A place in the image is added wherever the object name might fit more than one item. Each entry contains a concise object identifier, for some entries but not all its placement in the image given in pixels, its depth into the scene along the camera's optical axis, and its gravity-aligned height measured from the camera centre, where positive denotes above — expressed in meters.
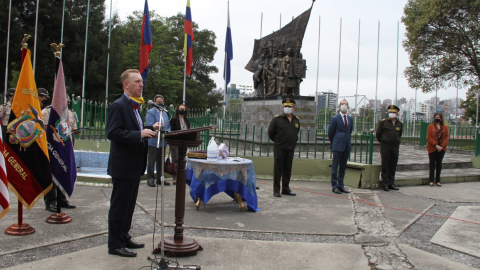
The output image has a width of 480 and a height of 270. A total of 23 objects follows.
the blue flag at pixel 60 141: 5.25 -0.33
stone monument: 13.11 +1.63
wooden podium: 3.93 -0.85
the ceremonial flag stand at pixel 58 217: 5.13 -1.35
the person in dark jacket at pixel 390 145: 8.66 -0.34
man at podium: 3.94 -0.38
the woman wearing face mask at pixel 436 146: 9.48 -0.33
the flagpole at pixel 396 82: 28.92 +3.75
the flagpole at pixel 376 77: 28.30 +4.06
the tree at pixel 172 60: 38.69 +6.95
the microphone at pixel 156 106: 3.37 +0.14
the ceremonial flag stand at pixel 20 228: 4.59 -1.37
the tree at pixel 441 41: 21.25 +5.51
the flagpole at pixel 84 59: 23.45 +3.75
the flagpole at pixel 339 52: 27.98 +5.70
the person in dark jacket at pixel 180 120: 8.14 +0.06
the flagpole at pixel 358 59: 28.60 +5.31
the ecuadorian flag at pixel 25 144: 4.75 -0.35
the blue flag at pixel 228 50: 16.80 +3.33
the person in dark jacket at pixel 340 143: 8.17 -0.30
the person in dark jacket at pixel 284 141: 7.49 -0.30
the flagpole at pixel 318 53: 26.88 +5.30
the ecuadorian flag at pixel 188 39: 13.52 +2.97
